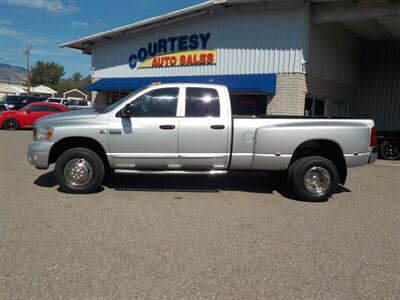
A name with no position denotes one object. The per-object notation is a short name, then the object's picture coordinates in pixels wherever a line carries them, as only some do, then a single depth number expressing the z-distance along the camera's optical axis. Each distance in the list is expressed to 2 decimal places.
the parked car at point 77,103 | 35.38
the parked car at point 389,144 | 13.00
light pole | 61.82
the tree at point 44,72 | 113.75
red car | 19.00
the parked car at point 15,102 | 24.44
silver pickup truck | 6.54
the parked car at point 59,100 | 35.65
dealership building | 13.45
